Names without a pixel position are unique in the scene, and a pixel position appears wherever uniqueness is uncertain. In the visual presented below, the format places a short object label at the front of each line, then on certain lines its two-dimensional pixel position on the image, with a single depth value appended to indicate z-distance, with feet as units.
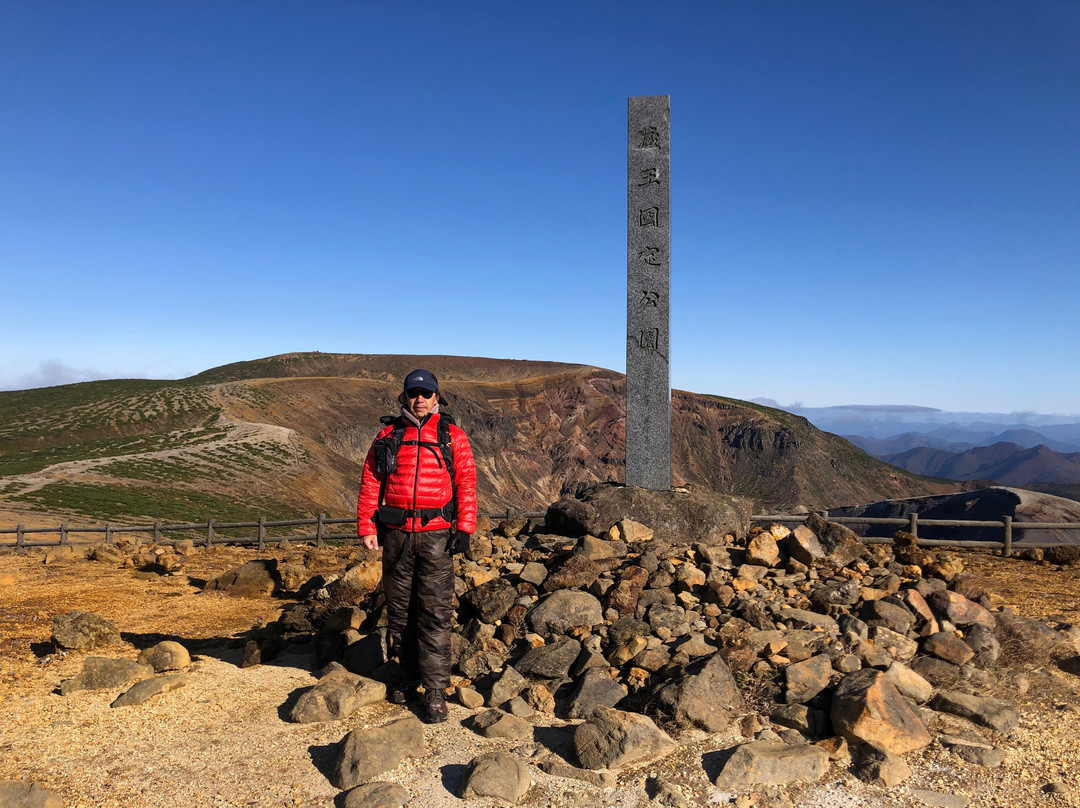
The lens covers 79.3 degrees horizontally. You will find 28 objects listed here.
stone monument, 27.32
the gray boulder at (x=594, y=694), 16.14
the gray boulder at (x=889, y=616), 18.37
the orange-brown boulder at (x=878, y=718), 13.93
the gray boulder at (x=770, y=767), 13.04
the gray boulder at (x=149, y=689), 16.80
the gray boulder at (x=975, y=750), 13.64
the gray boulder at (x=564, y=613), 19.19
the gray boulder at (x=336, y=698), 16.03
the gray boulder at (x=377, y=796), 12.27
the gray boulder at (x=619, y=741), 13.75
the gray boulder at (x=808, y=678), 15.66
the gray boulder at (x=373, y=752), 13.19
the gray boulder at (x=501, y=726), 15.17
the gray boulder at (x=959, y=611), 18.88
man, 16.19
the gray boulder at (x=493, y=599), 20.03
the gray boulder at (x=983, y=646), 17.72
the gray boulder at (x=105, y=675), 17.80
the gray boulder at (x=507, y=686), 16.83
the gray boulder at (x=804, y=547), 21.74
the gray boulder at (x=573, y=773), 13.21
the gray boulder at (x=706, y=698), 14.92
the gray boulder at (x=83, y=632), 21.49
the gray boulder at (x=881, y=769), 13.03
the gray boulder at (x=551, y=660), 17.62
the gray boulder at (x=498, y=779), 12.63
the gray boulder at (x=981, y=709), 14.97
